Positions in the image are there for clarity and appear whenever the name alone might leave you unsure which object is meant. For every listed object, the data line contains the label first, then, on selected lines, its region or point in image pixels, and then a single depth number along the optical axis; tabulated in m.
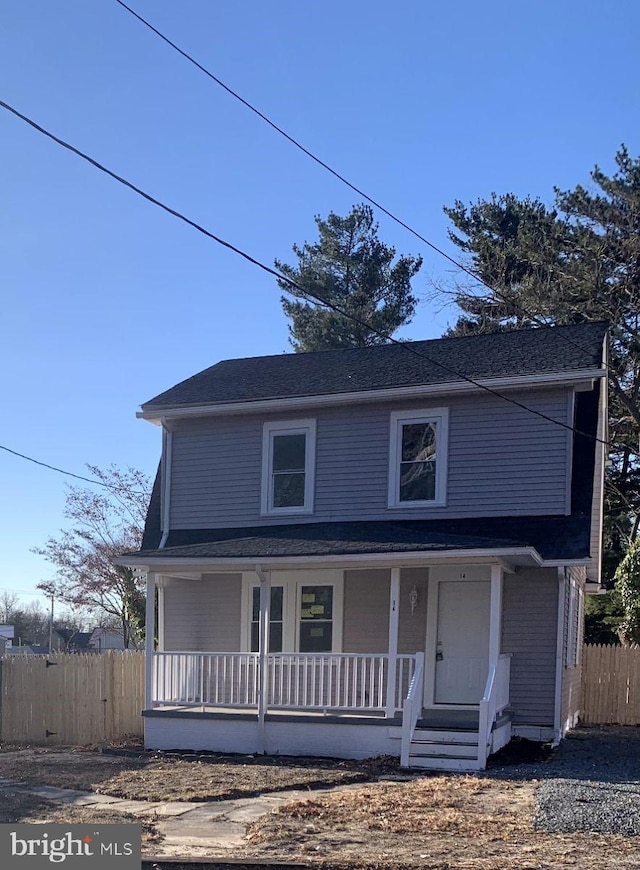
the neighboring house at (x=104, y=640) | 50.79
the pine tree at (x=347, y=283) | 41.34
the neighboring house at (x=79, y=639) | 68.50
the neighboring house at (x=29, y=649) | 54.99
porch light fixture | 16.23
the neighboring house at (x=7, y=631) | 66.32
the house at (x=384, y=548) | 14.71
